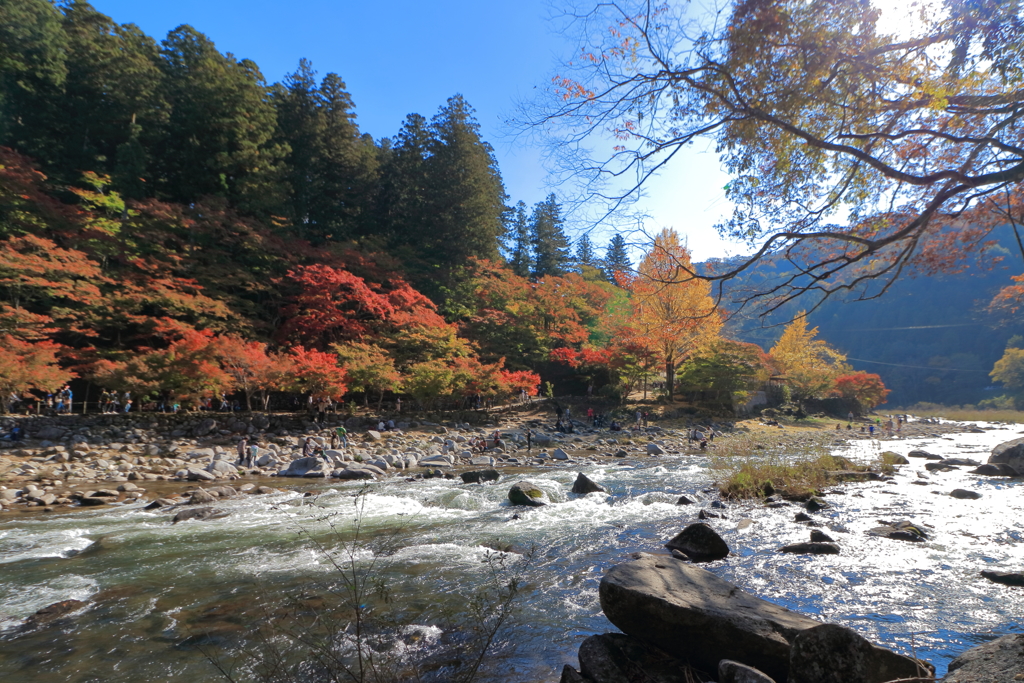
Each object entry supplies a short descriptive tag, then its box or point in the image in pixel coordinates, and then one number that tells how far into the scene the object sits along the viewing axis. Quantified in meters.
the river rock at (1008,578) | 4.46
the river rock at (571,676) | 2.76
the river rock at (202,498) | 8.31
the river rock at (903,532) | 5.89
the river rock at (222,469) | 11.30
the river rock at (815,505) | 7.42
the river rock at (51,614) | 3.99
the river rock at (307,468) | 11.44
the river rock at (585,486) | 9.27
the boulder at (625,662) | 2.79
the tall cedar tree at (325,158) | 26.53
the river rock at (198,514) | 7.35
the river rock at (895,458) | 12.09
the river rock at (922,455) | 13.98
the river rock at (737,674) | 2.39
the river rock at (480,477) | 10.44
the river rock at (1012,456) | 10.83
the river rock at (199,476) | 10.87
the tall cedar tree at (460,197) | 28.27
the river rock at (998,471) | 10.72
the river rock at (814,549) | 5.37
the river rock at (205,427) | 14.62
